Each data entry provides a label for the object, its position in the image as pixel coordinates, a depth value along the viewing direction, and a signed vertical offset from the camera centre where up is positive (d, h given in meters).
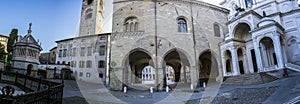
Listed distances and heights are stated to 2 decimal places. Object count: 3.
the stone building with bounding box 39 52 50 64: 35.62 +3.47
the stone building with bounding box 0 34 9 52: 34.66 +6.83
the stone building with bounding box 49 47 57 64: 34.44 +3.53
